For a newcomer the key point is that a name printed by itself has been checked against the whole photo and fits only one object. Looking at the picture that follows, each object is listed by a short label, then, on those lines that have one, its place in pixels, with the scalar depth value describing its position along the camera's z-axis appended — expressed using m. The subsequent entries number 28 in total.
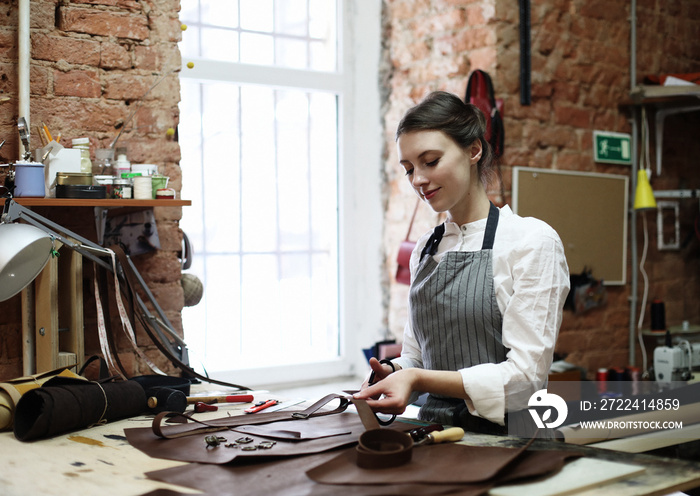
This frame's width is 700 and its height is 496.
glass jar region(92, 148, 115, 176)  2.31
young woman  1.60
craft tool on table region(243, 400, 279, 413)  1.83
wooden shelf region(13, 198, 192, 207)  2.04
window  3.24
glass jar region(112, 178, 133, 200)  2.20
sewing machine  3.14
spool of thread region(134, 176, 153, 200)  2.22
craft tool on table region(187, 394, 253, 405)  1.92
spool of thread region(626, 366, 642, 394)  3.21
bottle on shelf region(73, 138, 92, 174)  2.23
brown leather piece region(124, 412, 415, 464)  1.36
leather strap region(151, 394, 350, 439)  1.54
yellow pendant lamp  3.47
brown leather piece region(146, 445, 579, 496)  1.14
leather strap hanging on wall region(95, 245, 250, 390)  2.15
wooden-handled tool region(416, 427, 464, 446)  1.40
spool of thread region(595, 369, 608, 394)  3.25
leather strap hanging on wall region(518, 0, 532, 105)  3.20
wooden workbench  1.18
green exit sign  3.52
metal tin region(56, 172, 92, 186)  2.13
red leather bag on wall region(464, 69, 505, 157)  3.07
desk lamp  1.75
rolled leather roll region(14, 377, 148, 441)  1.55
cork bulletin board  3.26
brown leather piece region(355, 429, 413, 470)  1.25
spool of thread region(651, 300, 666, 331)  3.55
